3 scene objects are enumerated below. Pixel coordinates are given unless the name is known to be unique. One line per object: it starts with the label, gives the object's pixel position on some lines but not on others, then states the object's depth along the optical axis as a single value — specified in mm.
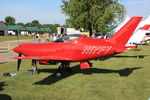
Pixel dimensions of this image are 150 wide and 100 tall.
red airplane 10562
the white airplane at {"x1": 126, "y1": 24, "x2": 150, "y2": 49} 28062
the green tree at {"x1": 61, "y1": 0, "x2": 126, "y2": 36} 37438
